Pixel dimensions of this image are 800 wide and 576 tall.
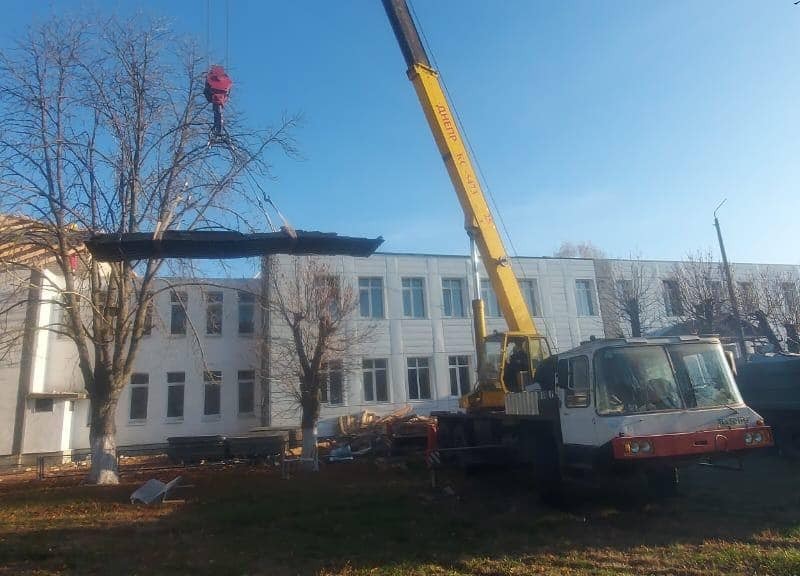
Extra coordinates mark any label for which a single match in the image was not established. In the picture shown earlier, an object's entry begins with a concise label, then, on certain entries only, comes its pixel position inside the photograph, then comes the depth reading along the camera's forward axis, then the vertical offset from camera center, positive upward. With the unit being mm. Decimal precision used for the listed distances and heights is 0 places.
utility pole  19800 +3753
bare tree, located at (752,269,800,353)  24422 +4356
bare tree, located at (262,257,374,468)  18641 +3395
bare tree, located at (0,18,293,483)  14273 +4990
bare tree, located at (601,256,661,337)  27859 +5549
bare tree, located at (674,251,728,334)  23141 +4558
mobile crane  7945 -89
